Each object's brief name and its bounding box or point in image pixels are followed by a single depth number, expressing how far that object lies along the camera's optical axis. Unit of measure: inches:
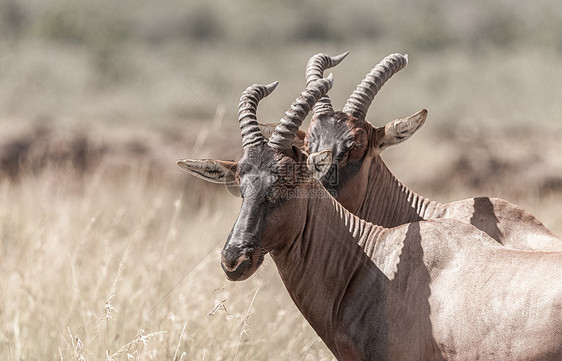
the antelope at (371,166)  542.3
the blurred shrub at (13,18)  3838.6
